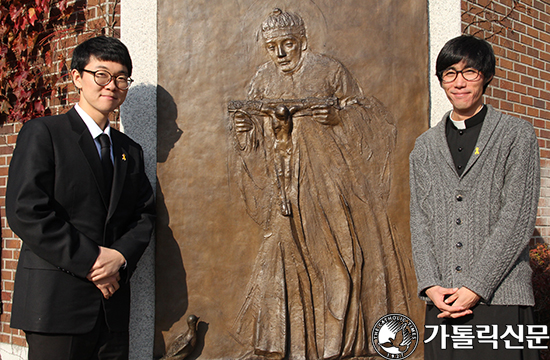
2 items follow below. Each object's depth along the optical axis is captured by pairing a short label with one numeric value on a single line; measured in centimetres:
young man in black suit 222
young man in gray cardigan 201
